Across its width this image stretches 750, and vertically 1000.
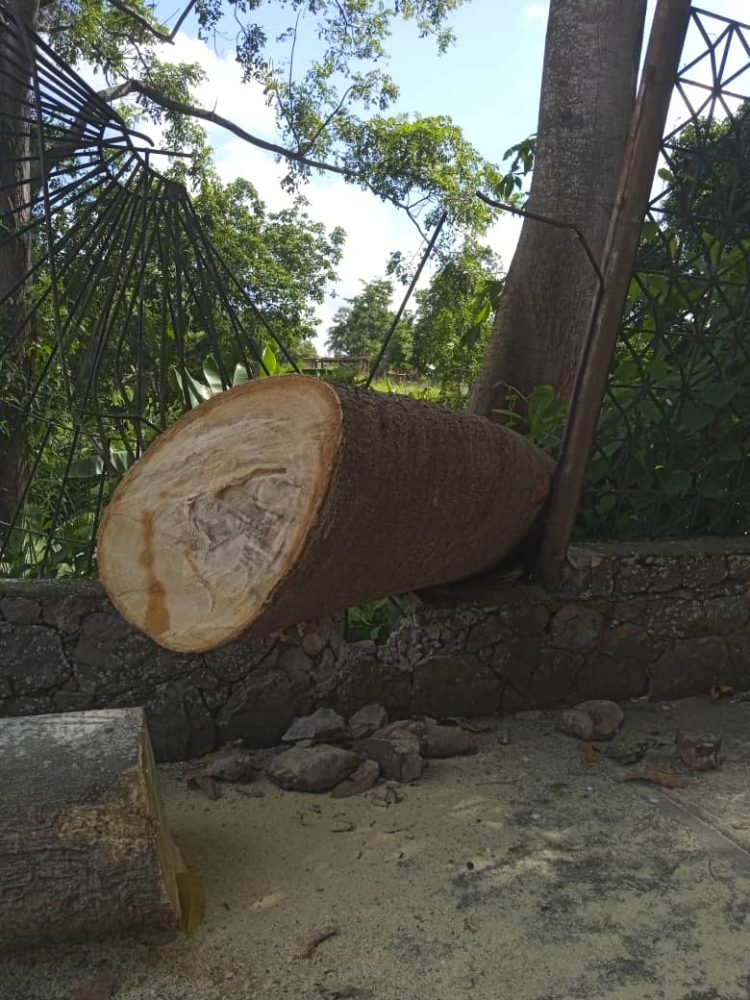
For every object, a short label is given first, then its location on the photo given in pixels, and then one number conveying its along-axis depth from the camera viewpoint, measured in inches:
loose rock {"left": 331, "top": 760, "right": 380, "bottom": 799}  86.6
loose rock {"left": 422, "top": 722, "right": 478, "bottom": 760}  96.0
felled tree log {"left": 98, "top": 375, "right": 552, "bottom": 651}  63.8
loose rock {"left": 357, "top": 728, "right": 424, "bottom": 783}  89.6
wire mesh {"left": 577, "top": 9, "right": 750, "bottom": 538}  111.0
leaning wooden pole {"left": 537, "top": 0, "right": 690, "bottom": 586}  92.3
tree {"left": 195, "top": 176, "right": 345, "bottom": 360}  481.7
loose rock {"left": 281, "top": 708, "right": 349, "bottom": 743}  96.8
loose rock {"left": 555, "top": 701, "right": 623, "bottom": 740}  101.3
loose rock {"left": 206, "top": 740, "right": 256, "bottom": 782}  89.5
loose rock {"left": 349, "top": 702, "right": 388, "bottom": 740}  99.2
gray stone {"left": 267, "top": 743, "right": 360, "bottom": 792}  87.1
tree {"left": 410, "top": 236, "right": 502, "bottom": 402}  398.6
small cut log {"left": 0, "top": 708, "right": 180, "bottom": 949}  59.2
